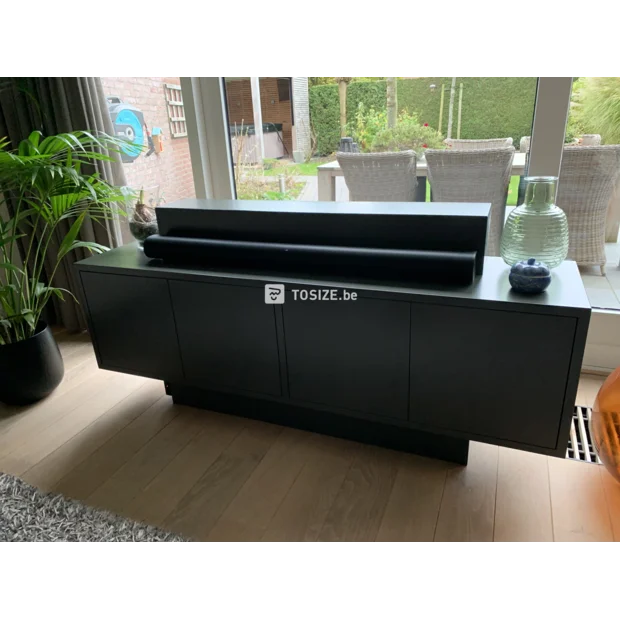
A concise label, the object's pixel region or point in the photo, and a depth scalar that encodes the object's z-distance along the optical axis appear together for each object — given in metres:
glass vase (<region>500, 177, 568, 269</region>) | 1.65
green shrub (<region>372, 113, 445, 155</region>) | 2.26
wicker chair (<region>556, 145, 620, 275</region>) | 2.10
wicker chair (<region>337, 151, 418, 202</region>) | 2.33
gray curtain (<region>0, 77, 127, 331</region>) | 2.35
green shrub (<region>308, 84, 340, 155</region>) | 2.25
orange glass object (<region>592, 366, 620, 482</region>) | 1.55
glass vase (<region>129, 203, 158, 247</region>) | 2.11
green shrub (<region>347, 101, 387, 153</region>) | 2.30
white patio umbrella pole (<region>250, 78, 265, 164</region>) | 2.38
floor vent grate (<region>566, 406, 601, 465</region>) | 1.79
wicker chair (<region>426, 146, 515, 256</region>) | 2.16
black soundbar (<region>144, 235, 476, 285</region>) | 1.57
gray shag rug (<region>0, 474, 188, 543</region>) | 1.51
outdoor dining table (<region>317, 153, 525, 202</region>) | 2.35
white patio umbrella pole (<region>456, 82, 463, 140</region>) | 2.09
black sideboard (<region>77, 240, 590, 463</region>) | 1.47
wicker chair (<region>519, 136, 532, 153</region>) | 2.13
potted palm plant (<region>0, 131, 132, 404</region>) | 1.80
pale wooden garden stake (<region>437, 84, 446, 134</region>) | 2.07
